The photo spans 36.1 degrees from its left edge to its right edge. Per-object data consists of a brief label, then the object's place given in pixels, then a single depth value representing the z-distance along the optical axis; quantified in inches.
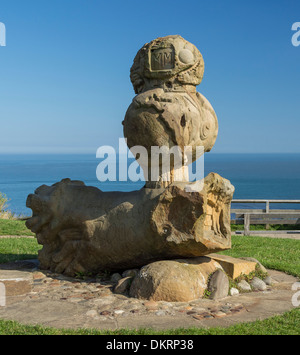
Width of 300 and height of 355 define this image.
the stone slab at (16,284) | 216.7
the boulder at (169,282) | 204.7
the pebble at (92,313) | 186.3
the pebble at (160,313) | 187.6
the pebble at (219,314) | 186.4
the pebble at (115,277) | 238.8
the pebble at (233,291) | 222.4
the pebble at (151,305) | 194.9
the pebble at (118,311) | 189.3
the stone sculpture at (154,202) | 215.6
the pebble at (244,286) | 231.4
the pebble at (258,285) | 236.7
